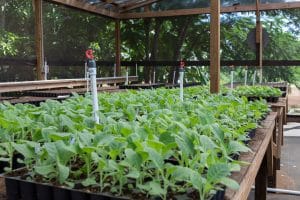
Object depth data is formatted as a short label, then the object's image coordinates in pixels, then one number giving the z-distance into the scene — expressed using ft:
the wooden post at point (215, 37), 11.55
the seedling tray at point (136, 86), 19.11
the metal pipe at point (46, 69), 19.04
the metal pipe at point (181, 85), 8.06
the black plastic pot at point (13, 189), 3.41
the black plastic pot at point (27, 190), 3.32
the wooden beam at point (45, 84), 13.83
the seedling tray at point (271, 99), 12.29
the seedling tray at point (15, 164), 4.18
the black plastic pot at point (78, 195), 3.07
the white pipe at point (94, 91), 4.83
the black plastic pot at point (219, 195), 3.02
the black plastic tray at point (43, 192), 3.05
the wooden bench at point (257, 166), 3.76
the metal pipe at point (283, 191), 11.44
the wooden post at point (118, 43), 27.07
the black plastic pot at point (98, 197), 2.99
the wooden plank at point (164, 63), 19.15
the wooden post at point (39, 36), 19.04
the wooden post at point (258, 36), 21.36
